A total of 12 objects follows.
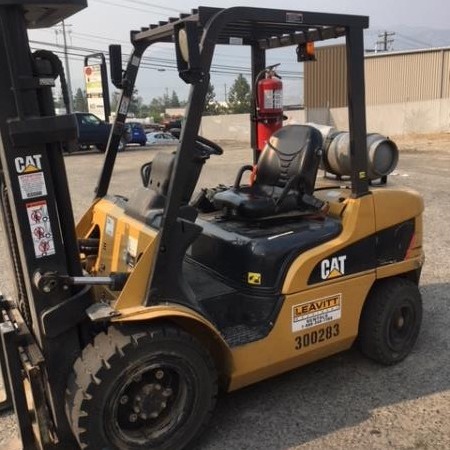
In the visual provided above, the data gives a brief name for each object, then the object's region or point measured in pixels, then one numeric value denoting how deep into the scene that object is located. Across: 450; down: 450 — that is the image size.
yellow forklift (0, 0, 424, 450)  2.85
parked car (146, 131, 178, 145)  31.30
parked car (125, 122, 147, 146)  26.78
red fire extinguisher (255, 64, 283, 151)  4.91
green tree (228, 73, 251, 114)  74.03
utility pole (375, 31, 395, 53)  66.25
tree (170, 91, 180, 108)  115.37
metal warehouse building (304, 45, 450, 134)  27.45
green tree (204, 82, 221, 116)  66.89
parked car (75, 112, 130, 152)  22.62
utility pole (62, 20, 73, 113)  43.91
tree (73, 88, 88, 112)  94.19
